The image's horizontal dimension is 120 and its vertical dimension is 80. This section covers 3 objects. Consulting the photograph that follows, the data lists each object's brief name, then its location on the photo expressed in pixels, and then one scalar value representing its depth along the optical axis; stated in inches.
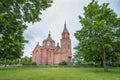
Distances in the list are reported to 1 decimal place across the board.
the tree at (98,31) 488.0
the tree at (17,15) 186.0
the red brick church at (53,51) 1320.2
